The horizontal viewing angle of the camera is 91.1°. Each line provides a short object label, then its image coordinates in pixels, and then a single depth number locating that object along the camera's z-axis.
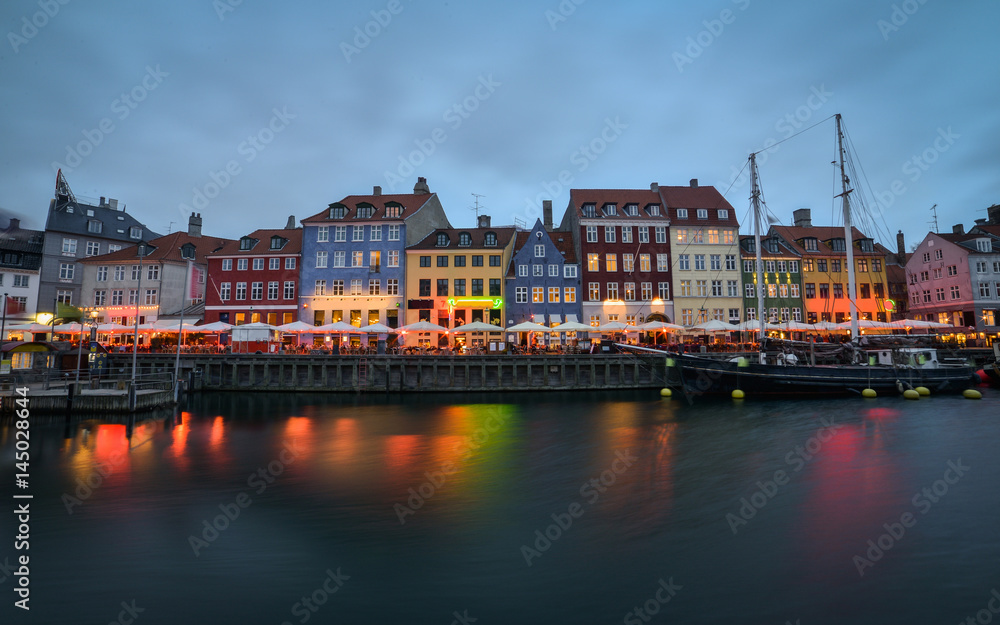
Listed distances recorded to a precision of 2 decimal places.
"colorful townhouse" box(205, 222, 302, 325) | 49.12
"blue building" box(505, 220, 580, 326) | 47.00
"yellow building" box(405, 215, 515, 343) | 47.06
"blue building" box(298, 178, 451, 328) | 48.03
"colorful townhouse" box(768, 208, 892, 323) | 50.41
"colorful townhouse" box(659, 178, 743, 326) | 48.72
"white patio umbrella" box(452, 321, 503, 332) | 35.56
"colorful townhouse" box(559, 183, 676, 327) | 47.62
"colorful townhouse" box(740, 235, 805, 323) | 49.66
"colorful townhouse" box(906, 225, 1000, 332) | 49.28
